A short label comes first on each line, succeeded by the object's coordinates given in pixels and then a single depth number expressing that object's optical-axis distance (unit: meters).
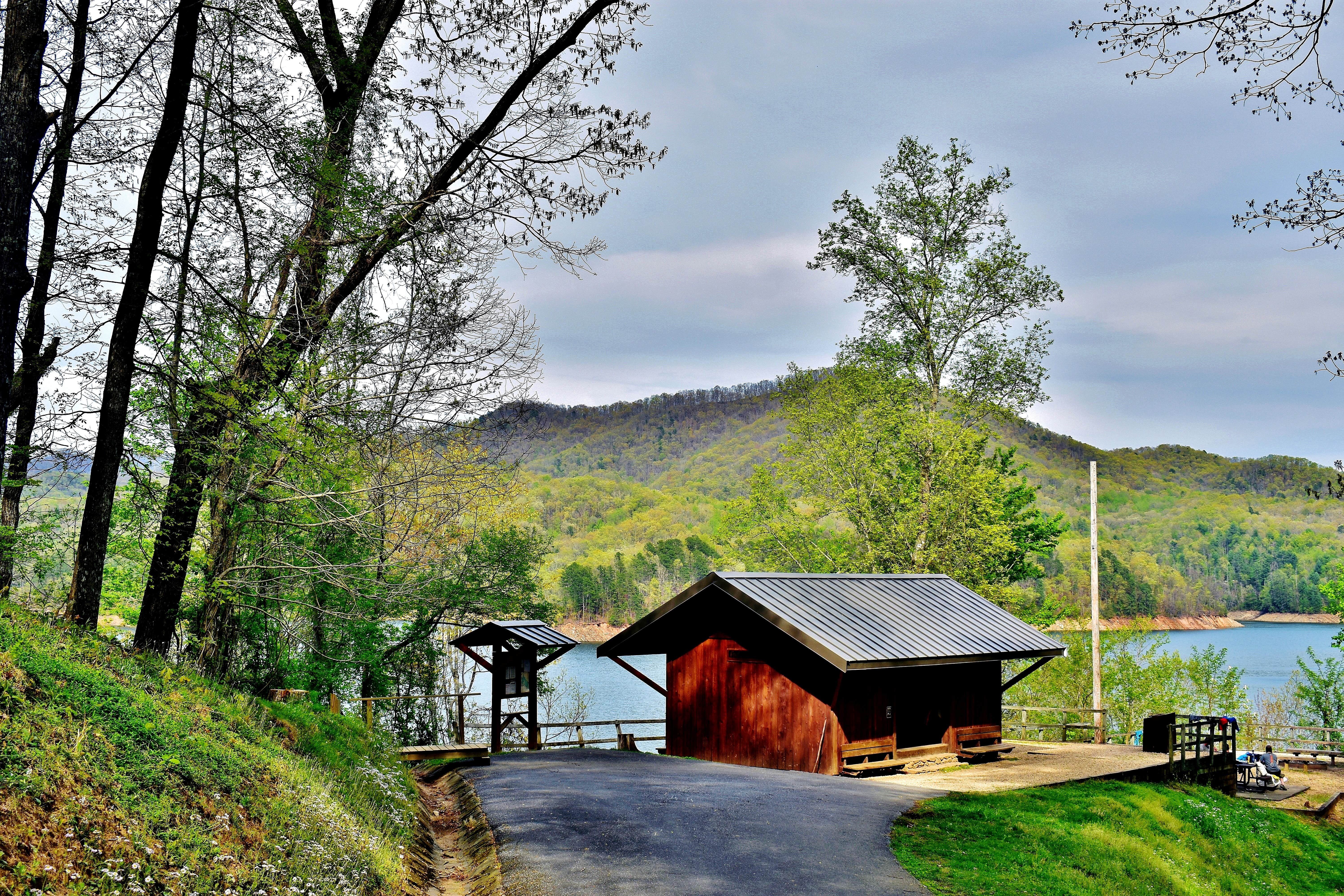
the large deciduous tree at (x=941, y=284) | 29.67
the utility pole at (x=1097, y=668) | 24.53
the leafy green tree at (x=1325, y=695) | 34.91
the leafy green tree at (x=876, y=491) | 29.86
